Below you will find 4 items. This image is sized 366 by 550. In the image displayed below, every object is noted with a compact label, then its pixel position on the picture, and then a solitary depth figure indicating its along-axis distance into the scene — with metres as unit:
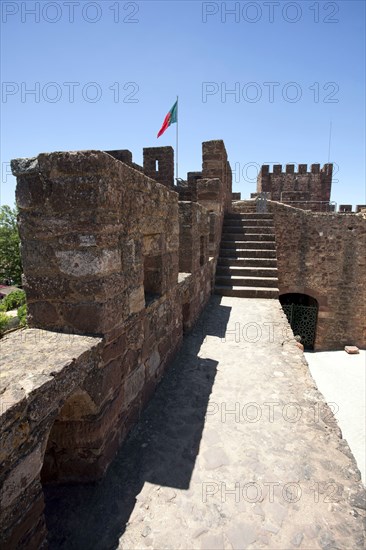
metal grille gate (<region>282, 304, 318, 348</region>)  11.66
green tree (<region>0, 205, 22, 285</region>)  21.67
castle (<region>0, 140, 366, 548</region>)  1.45
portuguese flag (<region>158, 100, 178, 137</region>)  10.60
